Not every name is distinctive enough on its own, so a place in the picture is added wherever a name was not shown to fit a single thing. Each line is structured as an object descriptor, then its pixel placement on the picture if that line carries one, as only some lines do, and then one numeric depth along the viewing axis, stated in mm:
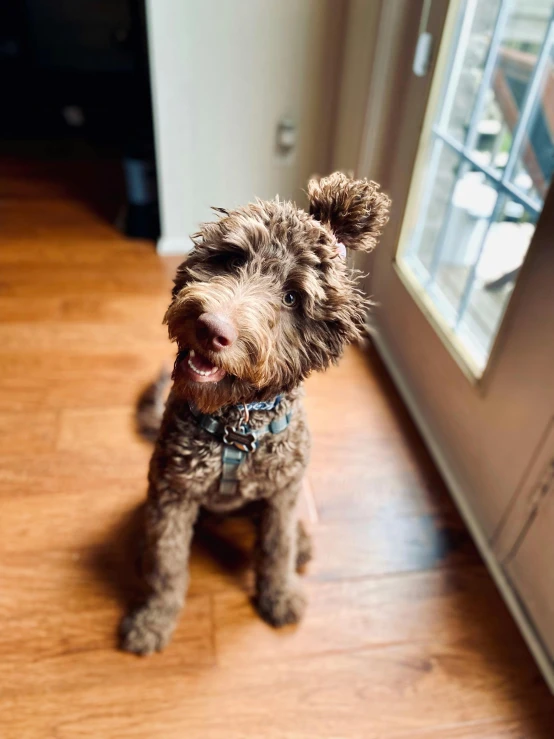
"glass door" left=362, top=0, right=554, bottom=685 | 1125
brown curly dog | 716
